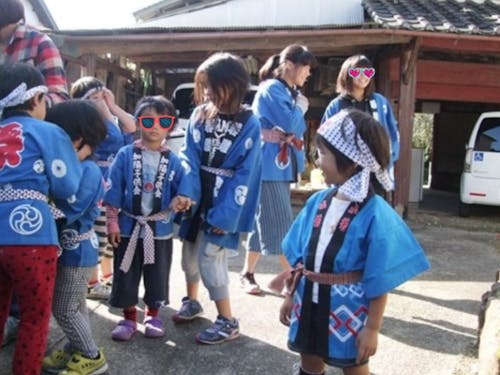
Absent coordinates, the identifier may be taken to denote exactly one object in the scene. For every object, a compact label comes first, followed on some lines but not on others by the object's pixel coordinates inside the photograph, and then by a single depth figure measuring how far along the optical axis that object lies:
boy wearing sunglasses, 3.06
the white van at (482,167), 8.51
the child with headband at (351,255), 1.93
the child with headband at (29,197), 2.16
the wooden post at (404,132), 7.72
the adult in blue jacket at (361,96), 3.78
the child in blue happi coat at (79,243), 2.50
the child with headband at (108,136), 3.56
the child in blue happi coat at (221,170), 3.06
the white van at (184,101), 8.72
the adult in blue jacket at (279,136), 3.81
